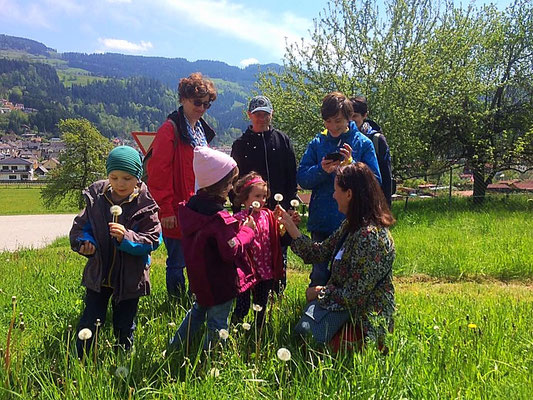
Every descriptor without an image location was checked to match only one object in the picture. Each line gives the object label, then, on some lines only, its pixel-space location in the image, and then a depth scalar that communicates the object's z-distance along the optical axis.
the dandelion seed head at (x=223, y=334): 2.35
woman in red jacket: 4.08
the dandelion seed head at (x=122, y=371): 2.40
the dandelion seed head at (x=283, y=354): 2.17
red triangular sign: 5.99
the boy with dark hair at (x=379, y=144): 4.92
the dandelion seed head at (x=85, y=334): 2.21
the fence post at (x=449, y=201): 15.31
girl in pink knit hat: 2.82
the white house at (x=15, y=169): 125.62
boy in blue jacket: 3.73
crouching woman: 2.96
